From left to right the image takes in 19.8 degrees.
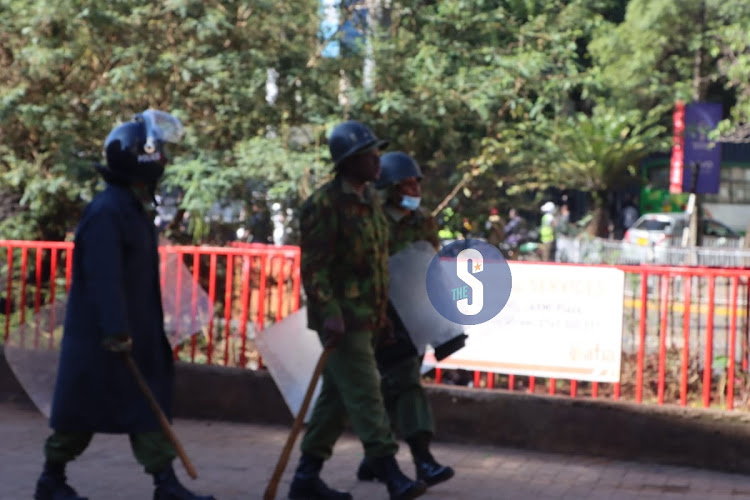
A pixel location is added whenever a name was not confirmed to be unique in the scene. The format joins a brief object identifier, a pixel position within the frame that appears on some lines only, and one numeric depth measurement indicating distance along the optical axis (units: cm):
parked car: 5917
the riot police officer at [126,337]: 834
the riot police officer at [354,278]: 920
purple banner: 4251
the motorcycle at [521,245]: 1722
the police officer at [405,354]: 1014
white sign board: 1238
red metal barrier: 1220
